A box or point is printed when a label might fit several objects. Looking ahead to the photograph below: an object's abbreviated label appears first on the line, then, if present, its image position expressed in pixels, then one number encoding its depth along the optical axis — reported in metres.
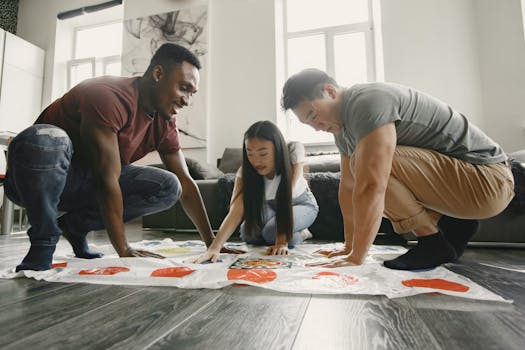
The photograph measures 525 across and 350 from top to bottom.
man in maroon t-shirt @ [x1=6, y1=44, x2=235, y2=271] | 0.94
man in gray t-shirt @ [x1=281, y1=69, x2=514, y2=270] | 0.91
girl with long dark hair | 1.44
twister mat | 0.74
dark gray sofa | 1.49
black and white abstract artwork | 3.68
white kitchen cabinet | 3.92
